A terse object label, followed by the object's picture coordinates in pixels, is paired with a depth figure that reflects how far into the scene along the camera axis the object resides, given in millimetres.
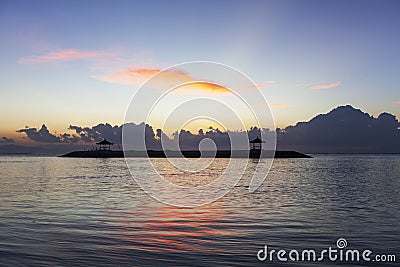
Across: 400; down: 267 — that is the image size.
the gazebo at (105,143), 181375
